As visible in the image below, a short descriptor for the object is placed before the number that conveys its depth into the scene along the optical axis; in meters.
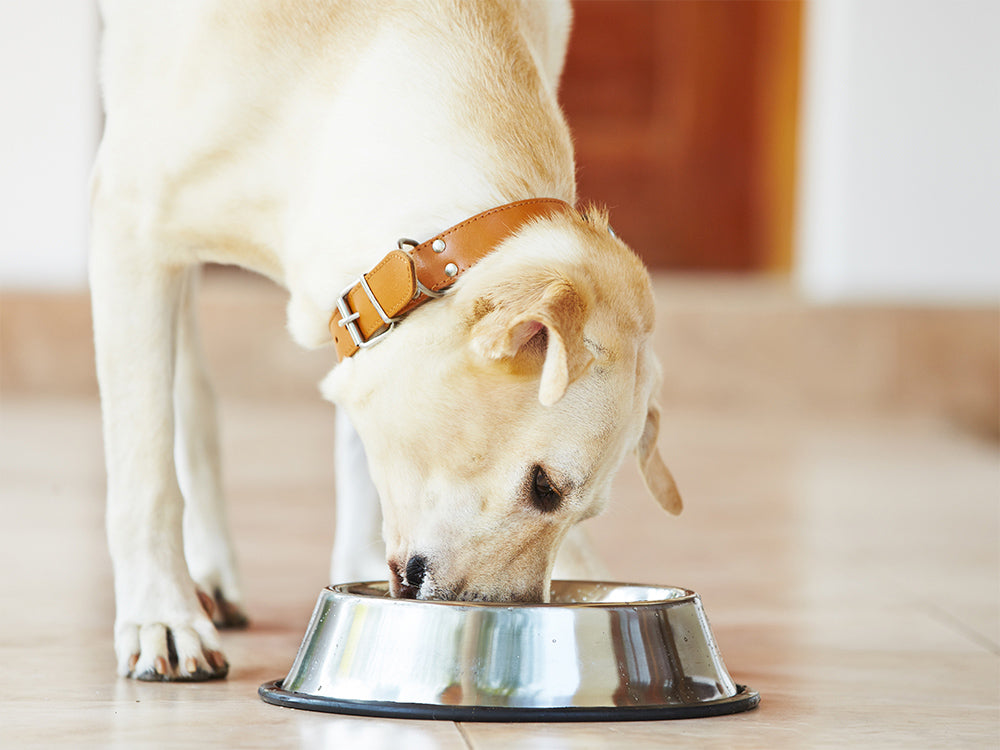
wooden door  9.48
